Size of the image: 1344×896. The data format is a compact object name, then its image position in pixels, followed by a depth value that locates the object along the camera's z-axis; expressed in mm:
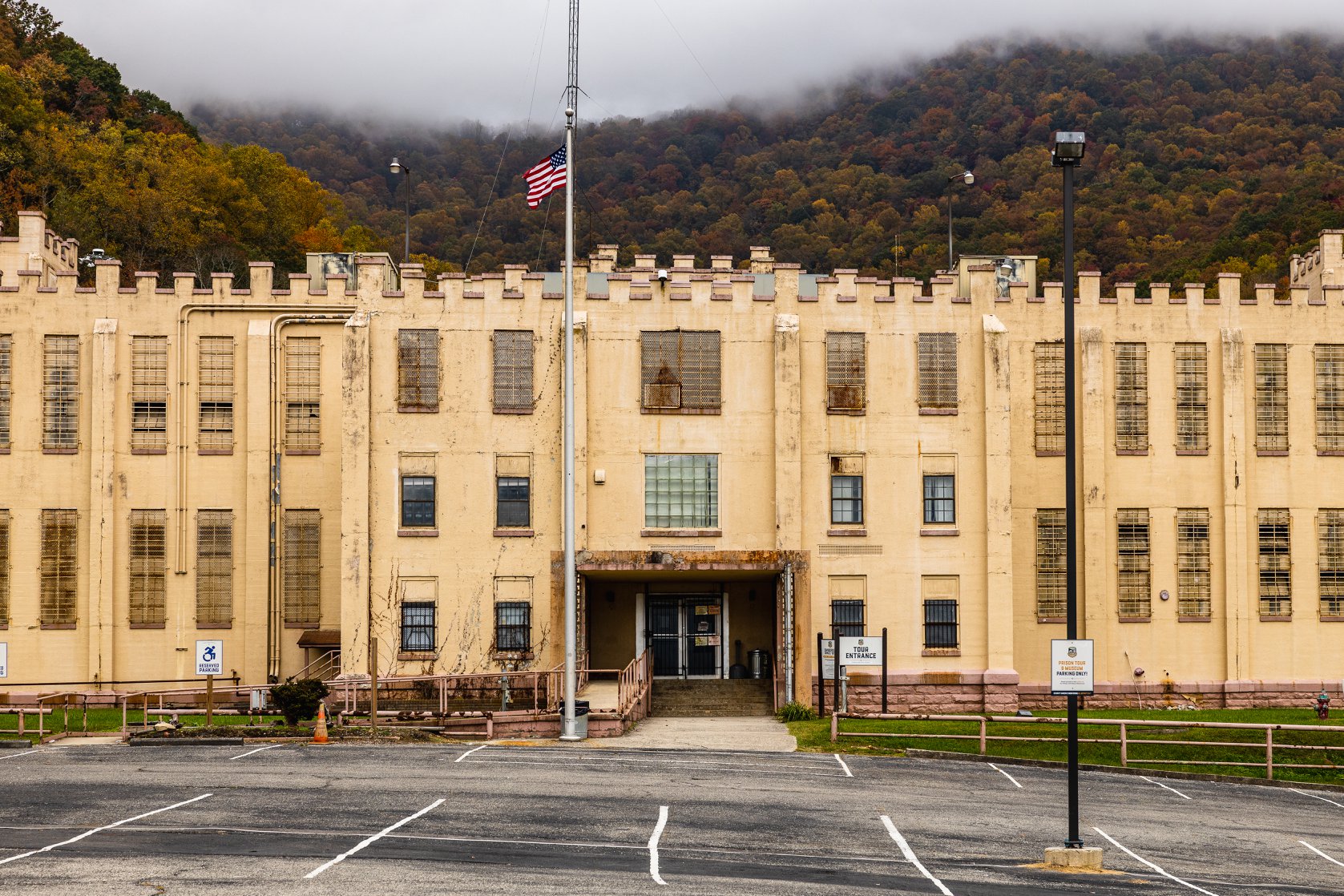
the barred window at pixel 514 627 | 41500
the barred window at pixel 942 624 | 42125
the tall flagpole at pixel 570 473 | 33969
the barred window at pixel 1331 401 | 44688
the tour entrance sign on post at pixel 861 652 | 39250
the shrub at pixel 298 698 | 33781
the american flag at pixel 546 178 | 35969
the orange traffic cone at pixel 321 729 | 32344
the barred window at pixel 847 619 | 41969
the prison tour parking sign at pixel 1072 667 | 20734
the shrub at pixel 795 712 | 38656
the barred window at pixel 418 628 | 41281
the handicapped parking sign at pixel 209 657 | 34750
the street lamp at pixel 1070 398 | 20359
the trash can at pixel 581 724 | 34188
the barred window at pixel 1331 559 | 44312
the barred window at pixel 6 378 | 44656
